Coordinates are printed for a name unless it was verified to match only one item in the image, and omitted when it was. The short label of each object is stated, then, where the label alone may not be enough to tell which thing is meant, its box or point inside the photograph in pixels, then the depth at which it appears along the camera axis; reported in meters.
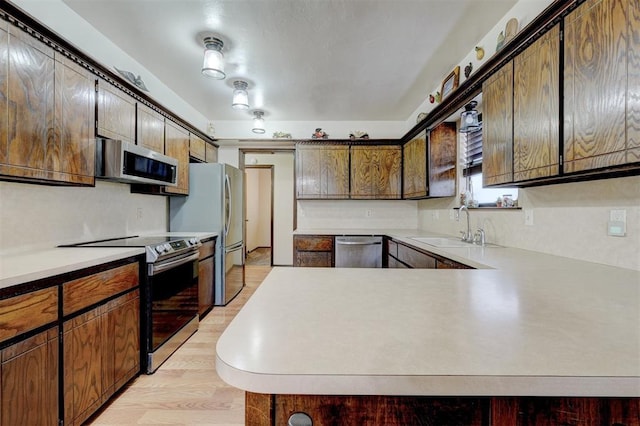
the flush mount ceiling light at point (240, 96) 3.02
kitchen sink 2.34
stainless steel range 2.01
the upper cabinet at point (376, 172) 3.93
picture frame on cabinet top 2.61
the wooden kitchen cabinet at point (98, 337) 1.43
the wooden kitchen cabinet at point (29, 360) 1.14
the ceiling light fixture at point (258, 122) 3.86
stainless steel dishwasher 3.46
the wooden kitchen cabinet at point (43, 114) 1.41
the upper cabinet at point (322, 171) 3.94
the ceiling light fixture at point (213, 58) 2.27
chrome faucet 2.57
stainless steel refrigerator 3.32
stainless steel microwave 2.03
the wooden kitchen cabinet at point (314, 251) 3.54
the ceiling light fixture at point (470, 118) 2.31
